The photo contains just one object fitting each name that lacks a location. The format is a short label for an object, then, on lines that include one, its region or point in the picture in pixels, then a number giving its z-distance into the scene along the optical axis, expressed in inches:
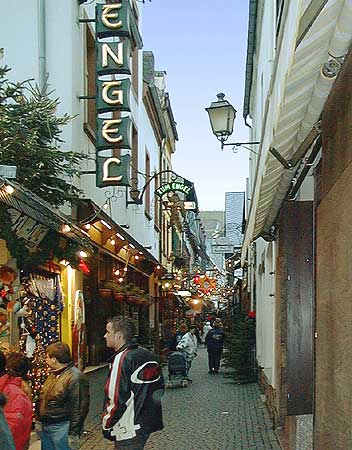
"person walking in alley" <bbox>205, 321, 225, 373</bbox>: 962.7
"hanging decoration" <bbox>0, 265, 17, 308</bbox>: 362.6
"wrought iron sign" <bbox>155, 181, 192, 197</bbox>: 993.5
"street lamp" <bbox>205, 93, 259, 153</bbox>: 555.5
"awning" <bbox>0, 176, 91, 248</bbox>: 308.1
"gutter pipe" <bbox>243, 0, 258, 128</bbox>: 751.7
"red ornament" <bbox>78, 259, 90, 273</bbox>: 433.2
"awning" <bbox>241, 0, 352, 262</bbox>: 142.3
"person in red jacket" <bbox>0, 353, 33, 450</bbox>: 218.3
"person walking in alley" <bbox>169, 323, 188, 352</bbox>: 897.8
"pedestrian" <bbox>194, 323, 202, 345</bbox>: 1924.2
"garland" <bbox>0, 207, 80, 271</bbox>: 343.6
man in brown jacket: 290.0
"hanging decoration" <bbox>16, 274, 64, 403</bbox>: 404.8
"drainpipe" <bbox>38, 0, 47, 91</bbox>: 517.2
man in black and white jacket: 261.7
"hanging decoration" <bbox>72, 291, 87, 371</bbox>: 556.1
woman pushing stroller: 852.3
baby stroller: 796.4
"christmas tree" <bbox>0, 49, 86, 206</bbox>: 386.6
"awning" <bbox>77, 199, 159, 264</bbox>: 503.5
